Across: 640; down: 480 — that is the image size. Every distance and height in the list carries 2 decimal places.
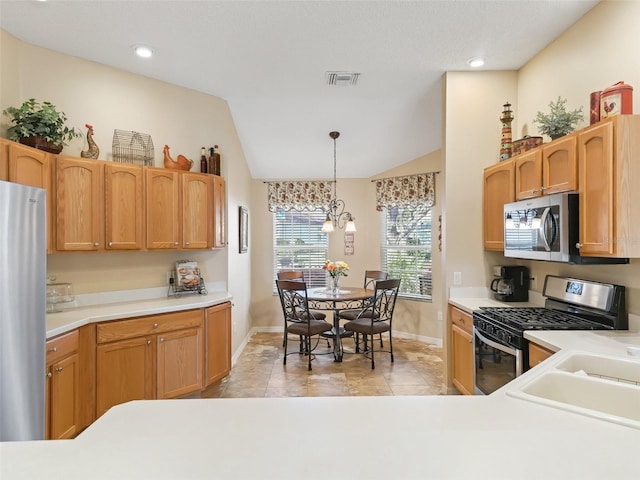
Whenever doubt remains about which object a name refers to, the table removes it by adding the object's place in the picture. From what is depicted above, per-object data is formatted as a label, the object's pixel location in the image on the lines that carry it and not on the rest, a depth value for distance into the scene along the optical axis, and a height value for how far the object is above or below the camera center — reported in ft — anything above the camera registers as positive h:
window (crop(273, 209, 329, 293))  19.40 -0.25
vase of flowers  14.89 -1.20
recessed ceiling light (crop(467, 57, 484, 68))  9.82 +4.88
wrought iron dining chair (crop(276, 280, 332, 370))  13.44 -2.93
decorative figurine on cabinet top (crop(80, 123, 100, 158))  9.75 +2.48
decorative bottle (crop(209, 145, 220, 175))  11.90 +2.56
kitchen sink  4.09 -1.82
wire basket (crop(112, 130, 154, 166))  10.57 +2.77
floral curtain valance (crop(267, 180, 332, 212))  19.01 +2.43
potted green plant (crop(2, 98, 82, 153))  8.46 +2.75
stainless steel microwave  7.06 +0.18
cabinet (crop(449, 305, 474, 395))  9.21 -3.01
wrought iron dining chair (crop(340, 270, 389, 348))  15.18 -2.40
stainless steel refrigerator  5.73 -1.17
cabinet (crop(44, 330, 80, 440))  7.22 -3.10
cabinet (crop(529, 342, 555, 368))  6.36 -2.10
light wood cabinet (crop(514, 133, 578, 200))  7.16 +1.51
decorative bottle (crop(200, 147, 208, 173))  11.82 +2.47
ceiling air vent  10.69 +4.89
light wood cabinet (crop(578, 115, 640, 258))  6.09 +0.89
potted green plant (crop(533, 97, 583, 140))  7.94 +2.61
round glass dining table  13.75 -2.25
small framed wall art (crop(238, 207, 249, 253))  15.56 +0.48
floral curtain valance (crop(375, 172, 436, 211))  16.51 +2.30
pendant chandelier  14.96 +1.20
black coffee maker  9.89 -1.27
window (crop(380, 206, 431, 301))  17.11 -0.43
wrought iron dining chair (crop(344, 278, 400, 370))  13.47 -3.12
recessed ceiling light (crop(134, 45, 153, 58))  9.25 +4.93
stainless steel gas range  7.00 -1.72
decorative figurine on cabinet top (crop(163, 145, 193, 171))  10.98 +2.40
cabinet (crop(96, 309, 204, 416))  8.65 -3.04
